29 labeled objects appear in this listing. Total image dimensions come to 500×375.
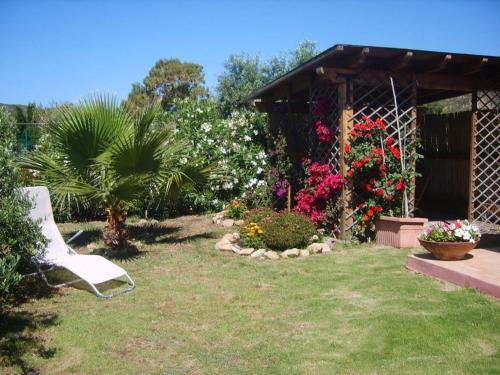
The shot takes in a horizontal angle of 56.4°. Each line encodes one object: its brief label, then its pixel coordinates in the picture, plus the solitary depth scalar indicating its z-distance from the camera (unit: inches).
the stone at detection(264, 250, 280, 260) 271.0
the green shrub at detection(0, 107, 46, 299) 162.4
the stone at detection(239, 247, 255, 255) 281.4
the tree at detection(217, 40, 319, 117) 909.2
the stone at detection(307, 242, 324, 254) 280.2
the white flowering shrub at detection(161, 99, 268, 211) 434.3
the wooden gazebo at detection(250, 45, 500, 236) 290.0
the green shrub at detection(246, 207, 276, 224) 305.0
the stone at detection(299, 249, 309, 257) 275.4
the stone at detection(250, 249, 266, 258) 275.7
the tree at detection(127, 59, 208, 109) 1451.8
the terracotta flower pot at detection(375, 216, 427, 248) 277.1
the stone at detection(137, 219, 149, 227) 394.7
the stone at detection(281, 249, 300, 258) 273.6
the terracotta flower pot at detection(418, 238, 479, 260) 210.5
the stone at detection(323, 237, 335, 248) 297.7
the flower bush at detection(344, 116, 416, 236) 289.4
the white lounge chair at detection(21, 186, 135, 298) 208.8
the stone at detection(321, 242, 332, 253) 281.0
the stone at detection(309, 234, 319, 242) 296.8
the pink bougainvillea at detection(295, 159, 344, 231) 307.3
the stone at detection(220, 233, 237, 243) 309.9
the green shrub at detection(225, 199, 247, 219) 409.4
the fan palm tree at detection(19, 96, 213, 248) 263.1
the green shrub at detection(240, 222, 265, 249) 289.7
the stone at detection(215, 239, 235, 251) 291.6
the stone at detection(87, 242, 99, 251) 296.8
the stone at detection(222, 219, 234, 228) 386.9
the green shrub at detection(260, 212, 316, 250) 280.2
